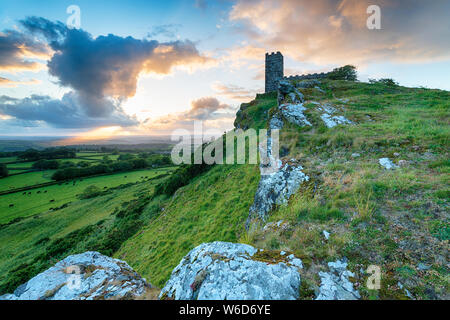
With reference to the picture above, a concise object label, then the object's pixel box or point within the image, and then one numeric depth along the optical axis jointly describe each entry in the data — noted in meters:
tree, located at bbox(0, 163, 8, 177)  76.97
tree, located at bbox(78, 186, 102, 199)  58.34
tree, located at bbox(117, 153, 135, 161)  120.94
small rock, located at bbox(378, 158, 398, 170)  6.76
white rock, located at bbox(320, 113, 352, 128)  11.15
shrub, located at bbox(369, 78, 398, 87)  25.83
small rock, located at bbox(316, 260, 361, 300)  3.21
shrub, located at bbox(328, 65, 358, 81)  32.17
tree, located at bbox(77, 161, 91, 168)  96.64
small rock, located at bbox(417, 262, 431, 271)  3.32
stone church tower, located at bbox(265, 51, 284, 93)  42.53
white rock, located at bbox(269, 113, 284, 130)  12.59
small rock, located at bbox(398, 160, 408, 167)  6.71
